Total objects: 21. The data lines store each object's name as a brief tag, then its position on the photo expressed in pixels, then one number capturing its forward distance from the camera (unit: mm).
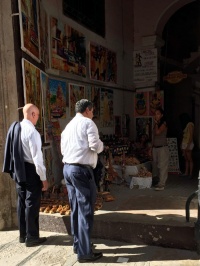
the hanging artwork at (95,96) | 7566
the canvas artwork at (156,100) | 9286
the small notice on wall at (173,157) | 8047
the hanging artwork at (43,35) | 5363
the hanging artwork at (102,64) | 7824
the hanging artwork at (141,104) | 9641
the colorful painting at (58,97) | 5973
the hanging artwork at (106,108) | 8430
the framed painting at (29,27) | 4344
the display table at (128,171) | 6691
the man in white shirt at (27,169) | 3785
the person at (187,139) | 7305
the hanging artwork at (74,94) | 6695
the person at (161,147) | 6117
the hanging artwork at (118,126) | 9336
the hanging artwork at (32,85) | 4449
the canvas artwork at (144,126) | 9695
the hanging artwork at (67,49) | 6047
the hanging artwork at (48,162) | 5445
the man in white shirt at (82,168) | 3434
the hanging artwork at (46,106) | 5393
